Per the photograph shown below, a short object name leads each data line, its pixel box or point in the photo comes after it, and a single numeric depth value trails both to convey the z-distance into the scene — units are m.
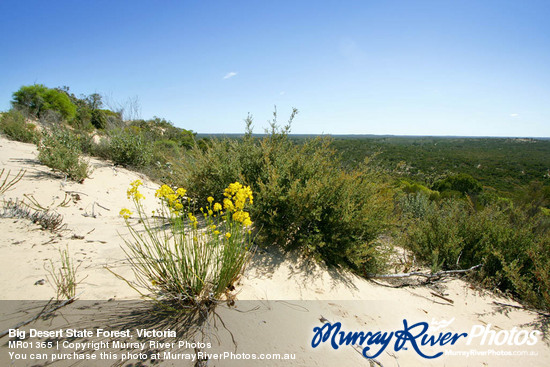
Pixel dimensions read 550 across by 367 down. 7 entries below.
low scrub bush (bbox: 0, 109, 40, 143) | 9.15
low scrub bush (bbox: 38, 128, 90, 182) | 5.24
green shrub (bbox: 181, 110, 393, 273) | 3.04
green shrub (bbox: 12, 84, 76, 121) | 16.17
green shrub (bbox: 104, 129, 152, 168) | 7.75
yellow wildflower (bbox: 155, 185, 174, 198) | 2.02
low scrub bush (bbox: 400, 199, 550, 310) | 3.55
